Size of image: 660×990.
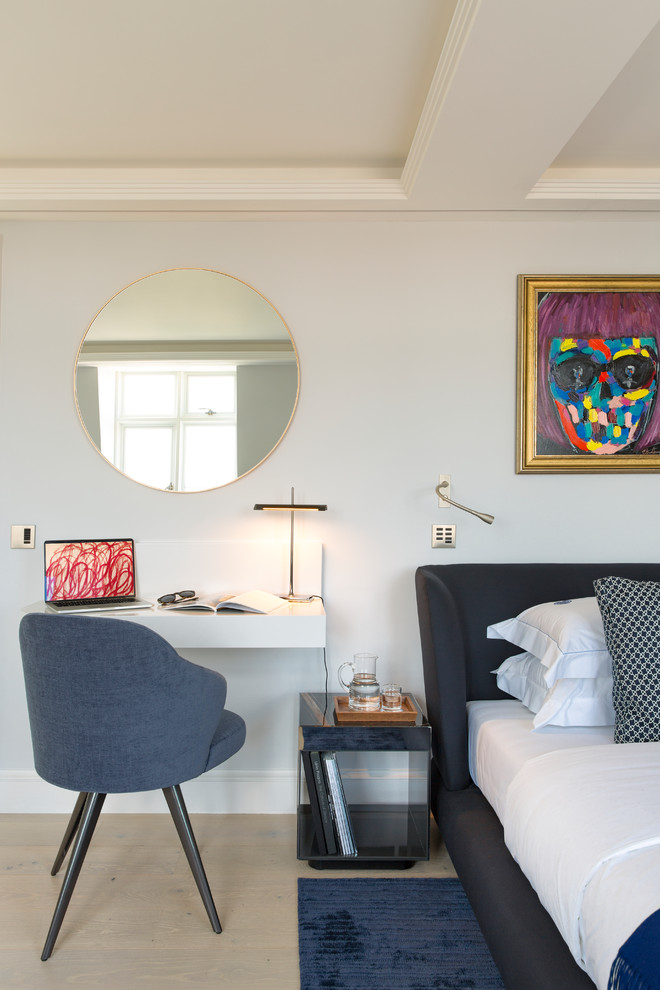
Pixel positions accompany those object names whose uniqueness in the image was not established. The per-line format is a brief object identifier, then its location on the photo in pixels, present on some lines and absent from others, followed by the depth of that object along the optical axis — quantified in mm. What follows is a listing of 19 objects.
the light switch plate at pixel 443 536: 2797
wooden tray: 2350
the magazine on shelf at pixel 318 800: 2336
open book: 2436
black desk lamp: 2578
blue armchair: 1800
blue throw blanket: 1058
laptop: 2684
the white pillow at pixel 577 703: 2084
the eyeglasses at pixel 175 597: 2574
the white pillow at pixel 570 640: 2113
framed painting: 2781
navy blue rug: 1774
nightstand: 2322
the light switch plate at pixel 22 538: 2787
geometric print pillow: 1925
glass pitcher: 2427
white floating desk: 2379
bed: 1484
